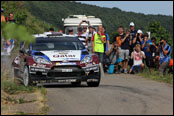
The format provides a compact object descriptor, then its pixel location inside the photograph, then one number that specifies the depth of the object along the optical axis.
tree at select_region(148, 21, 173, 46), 109.31
